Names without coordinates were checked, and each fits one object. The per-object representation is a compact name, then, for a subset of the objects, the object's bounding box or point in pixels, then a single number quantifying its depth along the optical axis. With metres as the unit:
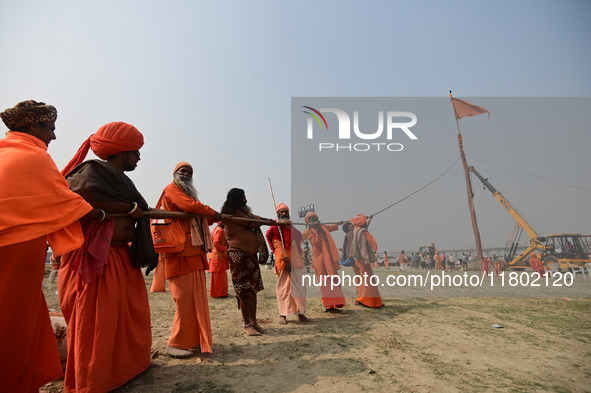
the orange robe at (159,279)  4.34
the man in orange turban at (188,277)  3.28
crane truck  15.49
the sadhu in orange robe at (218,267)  7.52
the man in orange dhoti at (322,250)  6.30
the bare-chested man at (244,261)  4.31
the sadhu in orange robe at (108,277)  2.36
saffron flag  13.94
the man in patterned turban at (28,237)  1.99
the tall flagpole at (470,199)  14.34
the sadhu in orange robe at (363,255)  6.36
